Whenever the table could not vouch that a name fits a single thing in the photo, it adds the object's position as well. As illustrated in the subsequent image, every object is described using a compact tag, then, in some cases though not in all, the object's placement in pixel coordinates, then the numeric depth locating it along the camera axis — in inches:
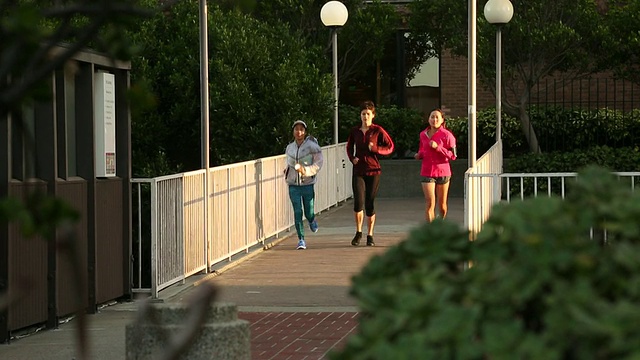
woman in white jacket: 696.4
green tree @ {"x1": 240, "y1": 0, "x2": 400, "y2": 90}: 1152.8
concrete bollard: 268.8
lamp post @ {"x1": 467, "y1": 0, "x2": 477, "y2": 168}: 656.9
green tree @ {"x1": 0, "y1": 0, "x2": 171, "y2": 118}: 100.3
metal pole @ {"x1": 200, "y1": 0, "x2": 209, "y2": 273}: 582.2
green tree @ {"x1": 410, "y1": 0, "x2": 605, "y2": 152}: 1038.4
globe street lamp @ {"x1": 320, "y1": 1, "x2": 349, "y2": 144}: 991.0
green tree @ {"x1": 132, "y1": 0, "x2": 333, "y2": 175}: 916.6
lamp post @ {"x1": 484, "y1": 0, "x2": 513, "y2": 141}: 852.6
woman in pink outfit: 682.8
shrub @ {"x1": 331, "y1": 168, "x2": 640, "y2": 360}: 108.0
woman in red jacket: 685.9
